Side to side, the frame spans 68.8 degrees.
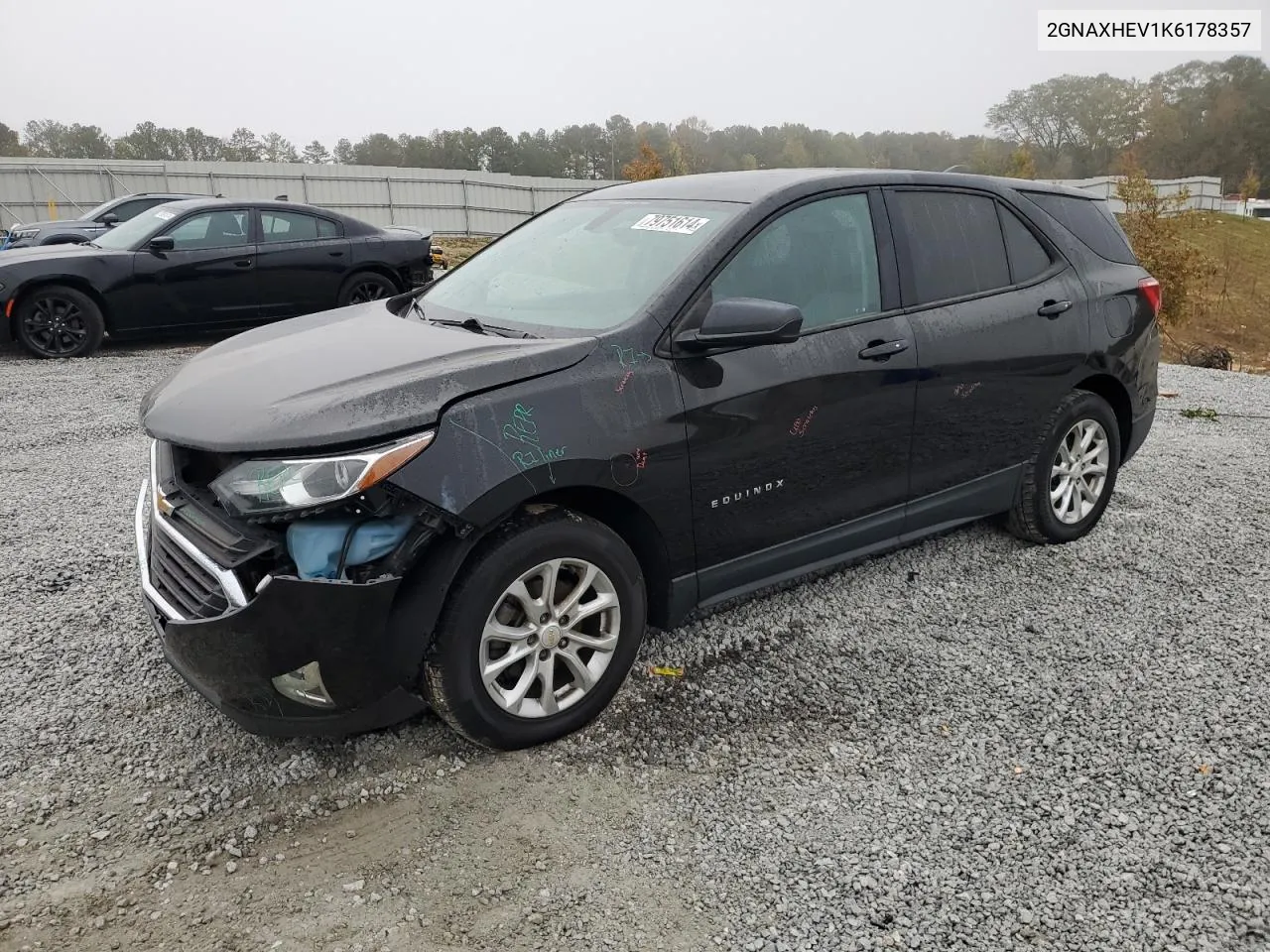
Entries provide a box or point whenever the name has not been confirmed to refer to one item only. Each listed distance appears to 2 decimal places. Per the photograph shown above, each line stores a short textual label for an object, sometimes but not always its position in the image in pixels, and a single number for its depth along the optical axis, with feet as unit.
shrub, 92.43
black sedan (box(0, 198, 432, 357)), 29.32
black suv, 8.33
